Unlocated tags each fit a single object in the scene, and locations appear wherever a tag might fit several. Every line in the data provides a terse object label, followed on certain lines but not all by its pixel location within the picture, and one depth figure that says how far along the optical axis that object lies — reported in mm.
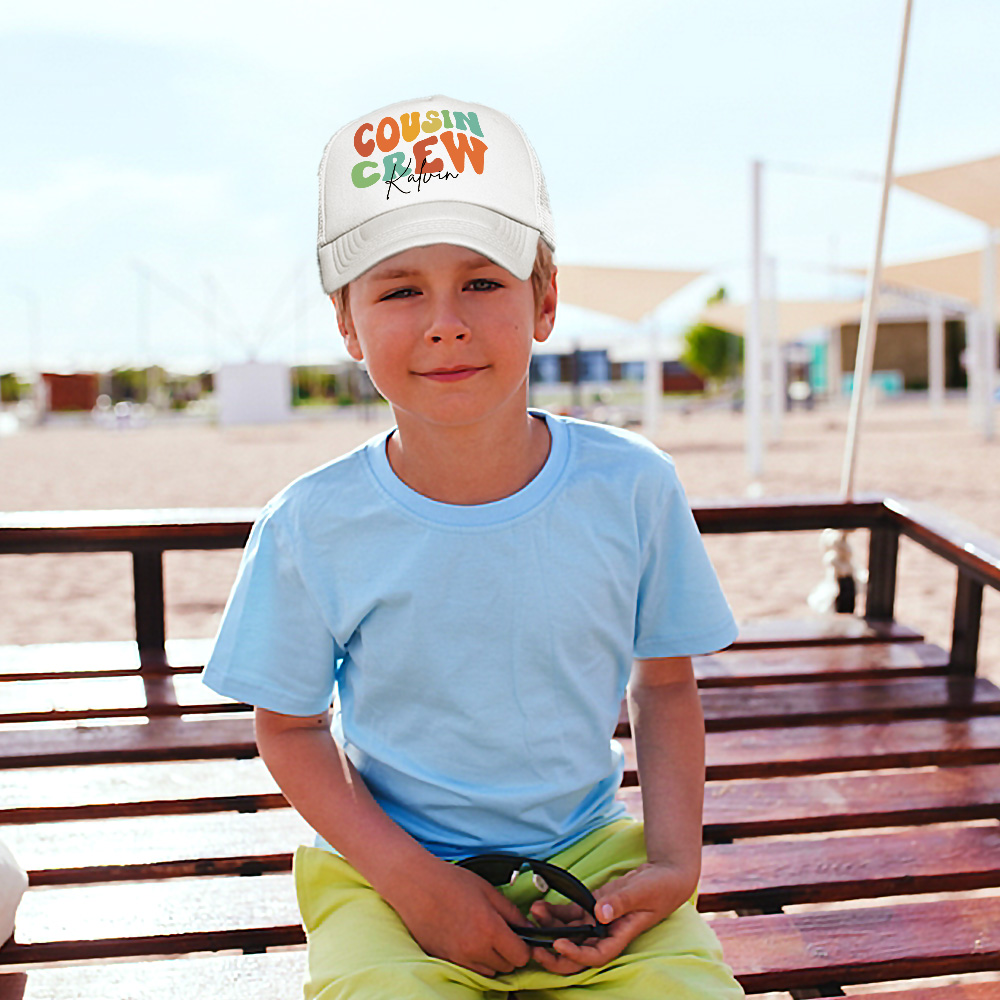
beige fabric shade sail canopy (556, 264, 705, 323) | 16906
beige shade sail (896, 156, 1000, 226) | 9867
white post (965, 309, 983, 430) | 18625
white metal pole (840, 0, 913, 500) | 2574
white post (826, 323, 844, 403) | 43438
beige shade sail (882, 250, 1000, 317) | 17641
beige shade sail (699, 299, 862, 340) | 25938
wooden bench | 1469
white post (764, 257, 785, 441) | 16391
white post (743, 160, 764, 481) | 12250
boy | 1089
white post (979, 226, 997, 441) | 16250
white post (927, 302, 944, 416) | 25531
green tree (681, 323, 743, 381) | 54062
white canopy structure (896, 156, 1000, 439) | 10070
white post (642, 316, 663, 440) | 22125
